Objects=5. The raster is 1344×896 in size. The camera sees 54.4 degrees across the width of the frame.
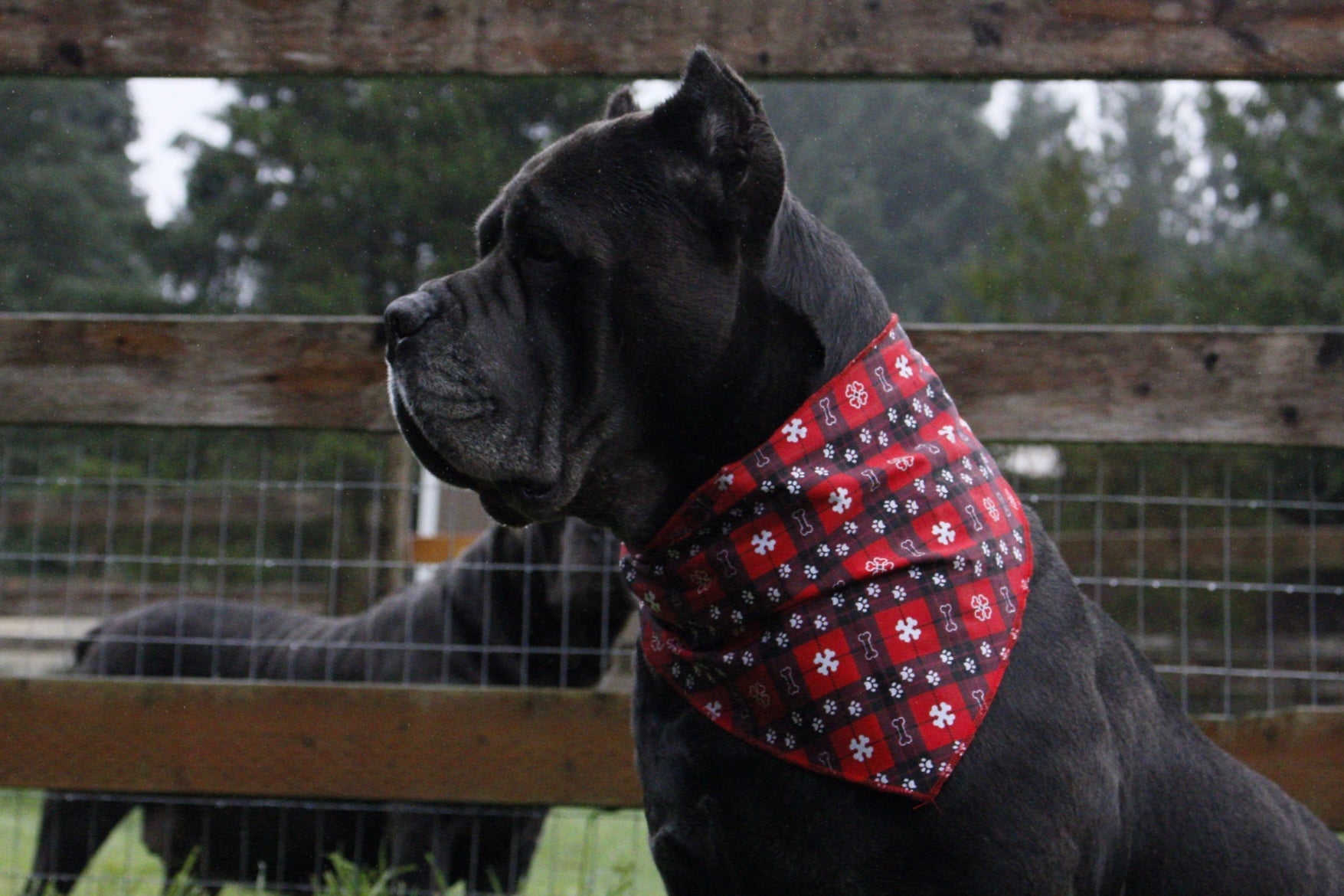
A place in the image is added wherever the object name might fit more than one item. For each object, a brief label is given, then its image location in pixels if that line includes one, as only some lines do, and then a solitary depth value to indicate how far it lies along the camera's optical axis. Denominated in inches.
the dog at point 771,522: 73.9
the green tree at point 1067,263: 559.8
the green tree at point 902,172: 1200.8
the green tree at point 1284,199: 446.0
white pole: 248.2
